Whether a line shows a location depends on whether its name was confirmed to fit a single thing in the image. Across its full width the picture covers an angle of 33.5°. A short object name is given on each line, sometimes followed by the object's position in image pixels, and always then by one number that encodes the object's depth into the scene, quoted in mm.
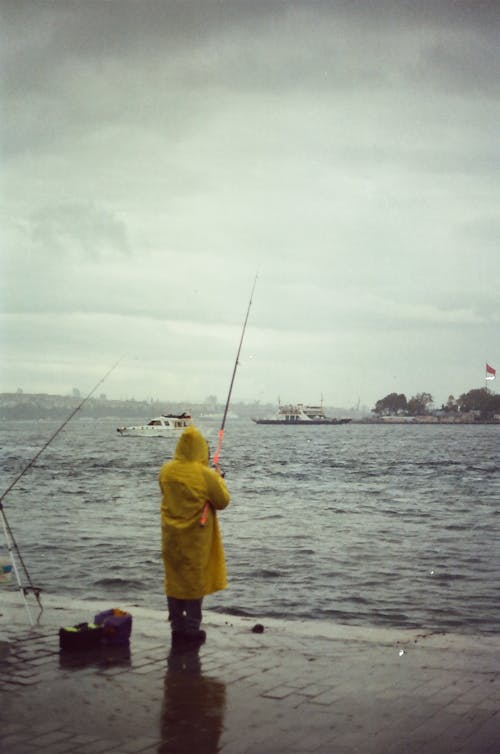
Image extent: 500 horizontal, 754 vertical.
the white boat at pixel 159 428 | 97688
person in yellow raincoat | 6082
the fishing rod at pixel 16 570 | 6469
